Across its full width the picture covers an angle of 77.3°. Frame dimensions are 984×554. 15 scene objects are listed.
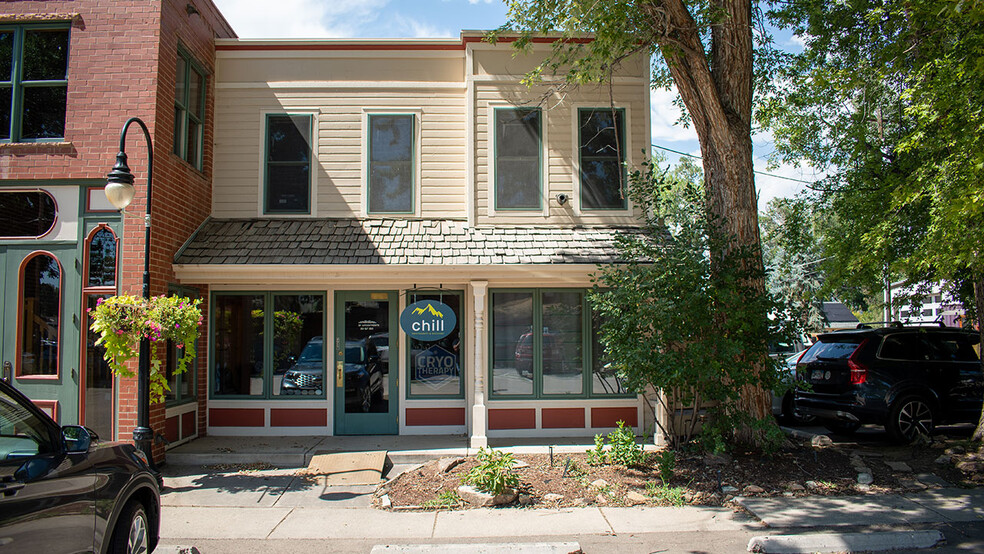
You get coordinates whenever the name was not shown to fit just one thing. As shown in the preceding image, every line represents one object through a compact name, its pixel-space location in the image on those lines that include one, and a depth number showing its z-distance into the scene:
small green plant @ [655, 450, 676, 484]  7.26
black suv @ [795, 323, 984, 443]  9.46
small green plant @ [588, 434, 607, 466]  8.04
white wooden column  9.06
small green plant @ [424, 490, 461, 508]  6.79
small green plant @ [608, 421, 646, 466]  7.82
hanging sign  9.37
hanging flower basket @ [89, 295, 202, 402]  7.24
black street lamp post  6.69
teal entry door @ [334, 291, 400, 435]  9.84
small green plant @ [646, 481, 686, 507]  6.82
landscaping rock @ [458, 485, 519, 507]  6.75
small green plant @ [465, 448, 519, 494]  6.77
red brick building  8.16
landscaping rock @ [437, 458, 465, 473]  7.73
